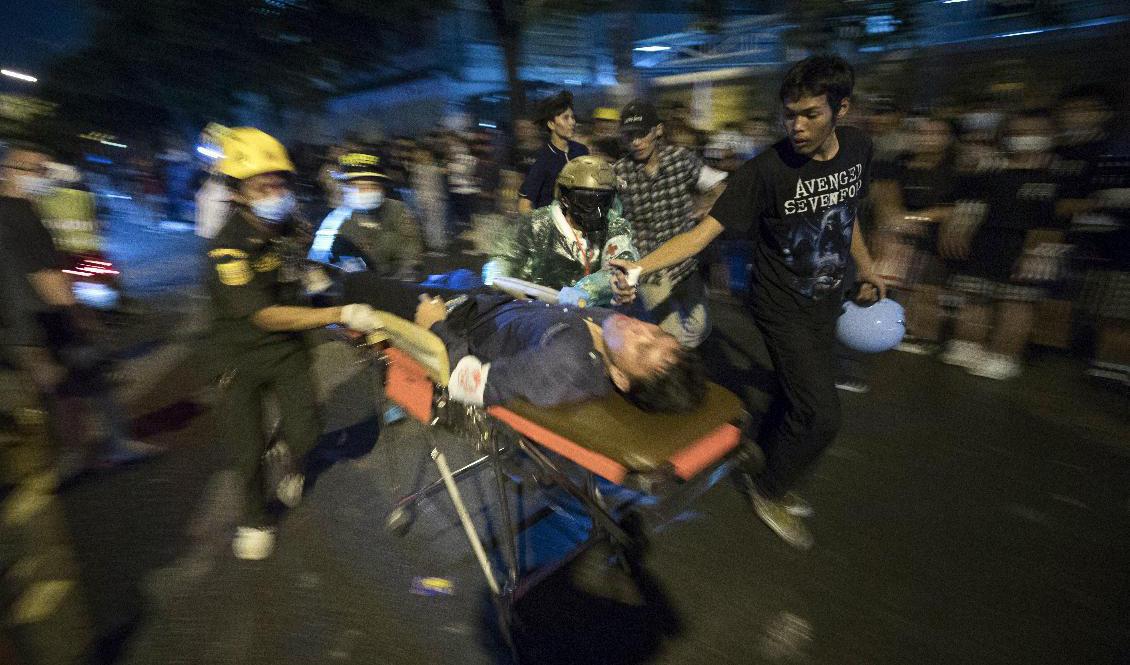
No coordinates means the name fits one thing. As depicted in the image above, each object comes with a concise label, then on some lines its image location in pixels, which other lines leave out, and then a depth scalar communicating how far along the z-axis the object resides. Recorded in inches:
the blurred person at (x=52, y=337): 123.2
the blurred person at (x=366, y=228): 158.6
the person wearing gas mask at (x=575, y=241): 115.6
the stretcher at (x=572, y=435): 70.6
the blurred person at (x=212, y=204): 198.1
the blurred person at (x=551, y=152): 175.9
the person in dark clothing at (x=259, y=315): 96.4
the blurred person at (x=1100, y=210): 162.4
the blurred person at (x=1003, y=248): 171.8
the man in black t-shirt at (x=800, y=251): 102.8
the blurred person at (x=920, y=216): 193.6
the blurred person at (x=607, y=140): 231.3
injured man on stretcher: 79.6
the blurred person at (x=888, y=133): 222.5
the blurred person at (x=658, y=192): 143.5
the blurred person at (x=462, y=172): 413.7
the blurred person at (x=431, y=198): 389.7
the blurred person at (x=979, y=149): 183.6
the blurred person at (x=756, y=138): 294.2
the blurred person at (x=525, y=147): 341.4
